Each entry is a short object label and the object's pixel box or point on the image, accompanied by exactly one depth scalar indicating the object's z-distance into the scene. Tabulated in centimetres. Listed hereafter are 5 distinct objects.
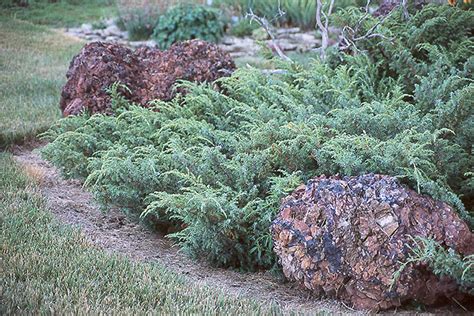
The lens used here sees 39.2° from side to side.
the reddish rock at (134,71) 621
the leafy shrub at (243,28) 1323
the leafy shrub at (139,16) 1294
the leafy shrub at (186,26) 1155
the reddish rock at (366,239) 354
